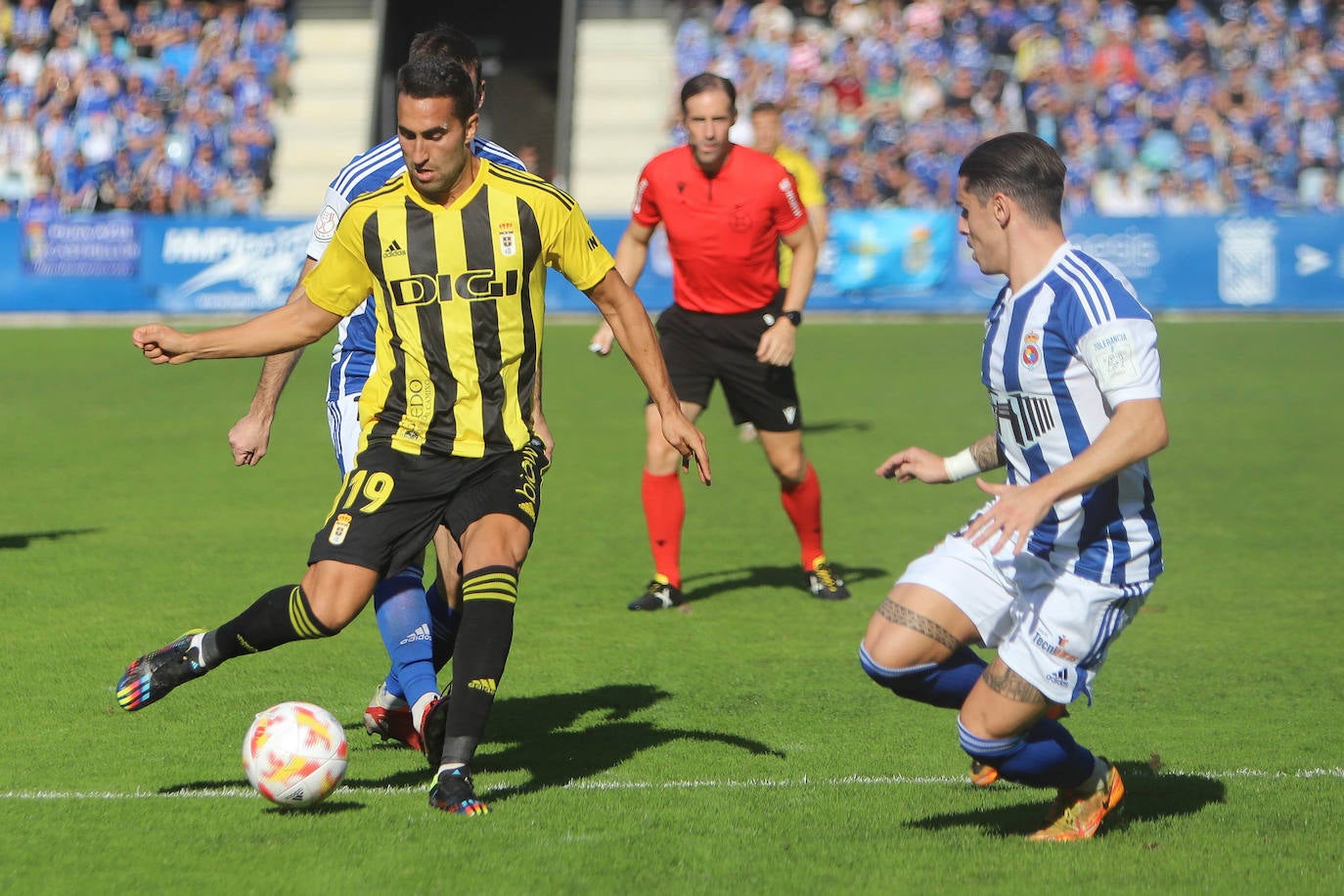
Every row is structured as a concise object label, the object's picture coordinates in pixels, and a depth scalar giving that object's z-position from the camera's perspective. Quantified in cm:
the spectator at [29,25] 5500
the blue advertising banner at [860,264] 4225
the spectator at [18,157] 5231
